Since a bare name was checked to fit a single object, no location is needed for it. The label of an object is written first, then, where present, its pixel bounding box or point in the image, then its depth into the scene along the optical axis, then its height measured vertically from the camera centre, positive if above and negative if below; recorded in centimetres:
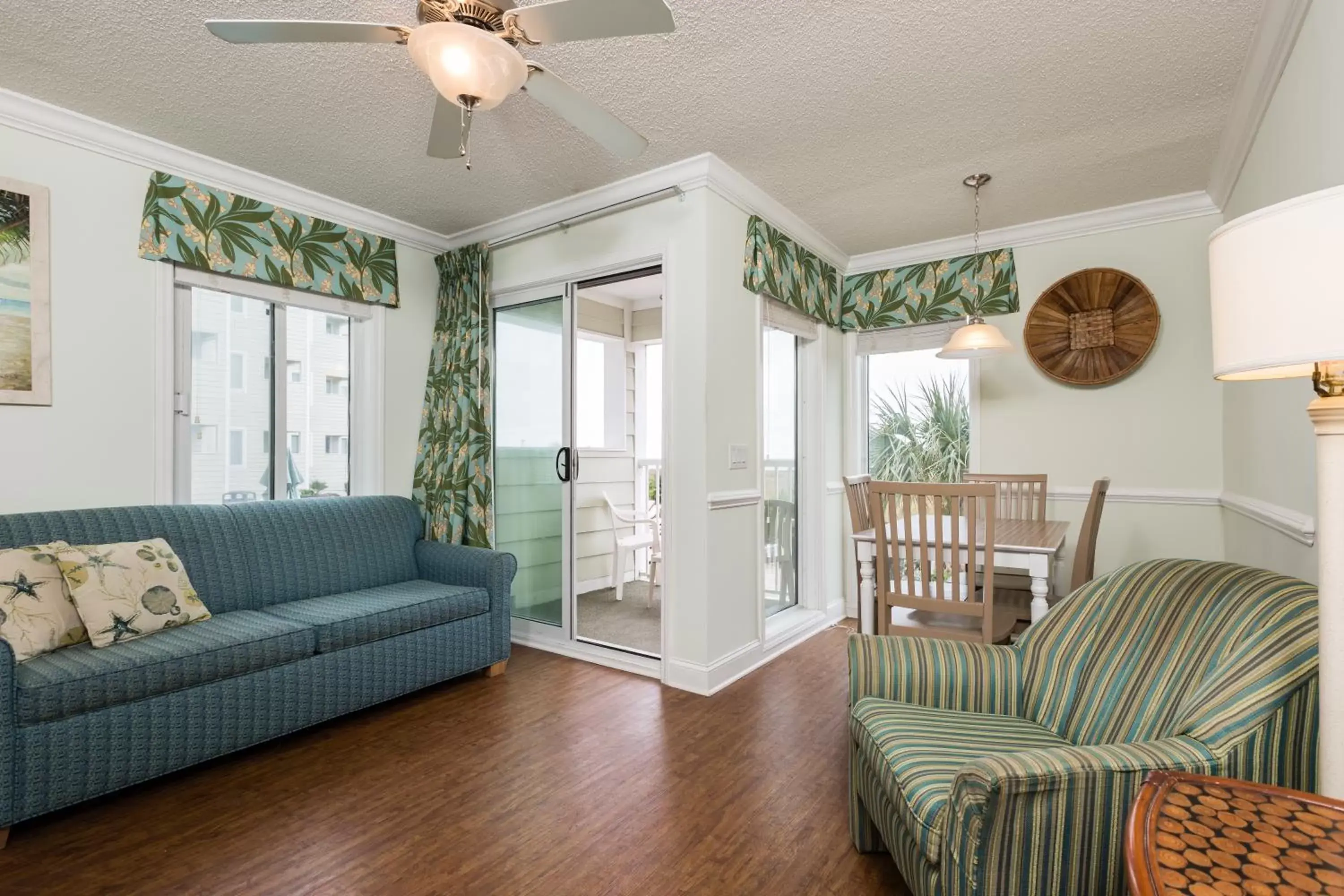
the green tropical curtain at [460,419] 378 +25
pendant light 315 +56
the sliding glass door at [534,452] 380 +5
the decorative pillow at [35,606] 211 -47
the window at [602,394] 518 +53
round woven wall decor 362 +73
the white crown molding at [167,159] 252 +133
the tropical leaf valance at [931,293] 400 +106
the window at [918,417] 430 +27
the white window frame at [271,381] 291 +45
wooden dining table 252 -38
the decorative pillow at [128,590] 225 -46
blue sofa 199 -68
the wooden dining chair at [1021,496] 367 -23
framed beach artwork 249 +65
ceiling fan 151 +102
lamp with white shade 86 +18
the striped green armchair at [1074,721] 118 -59
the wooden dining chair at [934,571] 240 -44
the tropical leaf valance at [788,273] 342 +106
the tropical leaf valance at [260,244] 288 +107
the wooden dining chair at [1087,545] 291 -40
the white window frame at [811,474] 432 -11
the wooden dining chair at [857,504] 309 -22
